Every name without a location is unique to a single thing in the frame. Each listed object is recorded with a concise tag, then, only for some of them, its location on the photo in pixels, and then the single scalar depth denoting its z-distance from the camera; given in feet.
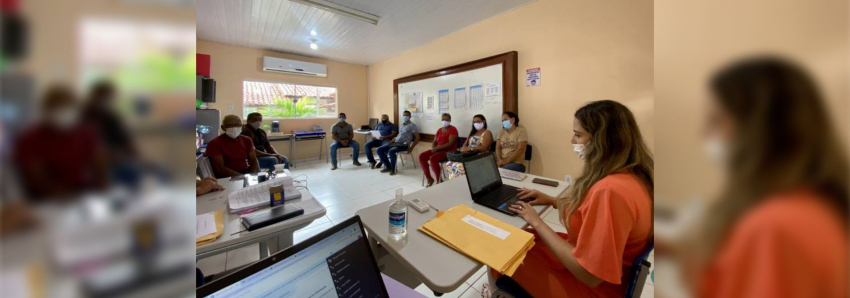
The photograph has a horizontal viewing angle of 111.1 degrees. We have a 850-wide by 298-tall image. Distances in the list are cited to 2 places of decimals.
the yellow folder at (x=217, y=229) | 3.62
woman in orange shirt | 2.90
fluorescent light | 10.67
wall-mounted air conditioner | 17.47
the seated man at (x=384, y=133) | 18.01
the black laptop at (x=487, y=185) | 4.80
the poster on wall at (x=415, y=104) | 17.06
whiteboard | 12.52
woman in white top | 11.78
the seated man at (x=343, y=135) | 18.26
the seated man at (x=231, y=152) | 8.60
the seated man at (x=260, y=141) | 12.66
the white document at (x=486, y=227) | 3.54
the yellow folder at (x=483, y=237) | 3.09
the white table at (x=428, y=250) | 2.88
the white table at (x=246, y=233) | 3.67
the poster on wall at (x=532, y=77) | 11.02
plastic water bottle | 3.48
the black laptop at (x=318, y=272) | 1.92
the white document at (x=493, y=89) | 12.24
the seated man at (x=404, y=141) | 16.55
